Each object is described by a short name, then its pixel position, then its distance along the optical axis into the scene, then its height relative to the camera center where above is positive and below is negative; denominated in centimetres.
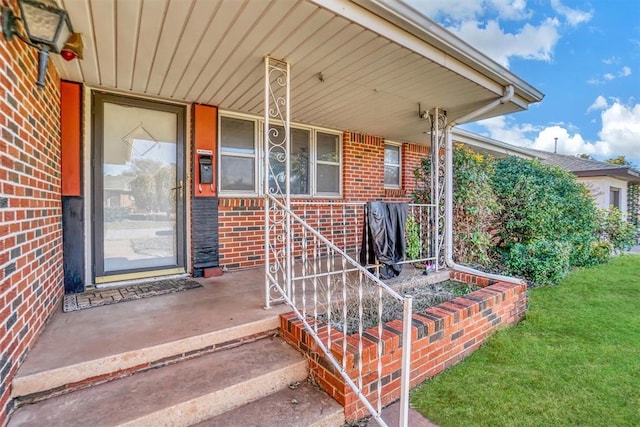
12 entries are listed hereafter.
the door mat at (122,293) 295 -88
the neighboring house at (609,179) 1009 +115
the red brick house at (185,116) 204 +112
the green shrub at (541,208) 529 +4
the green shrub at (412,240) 430 -42
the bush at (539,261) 464 -77
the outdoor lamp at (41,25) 173 +108
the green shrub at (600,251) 611 -81
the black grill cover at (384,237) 350 -31
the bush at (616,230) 659 -40
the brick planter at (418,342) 206 -104
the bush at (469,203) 466 +11
